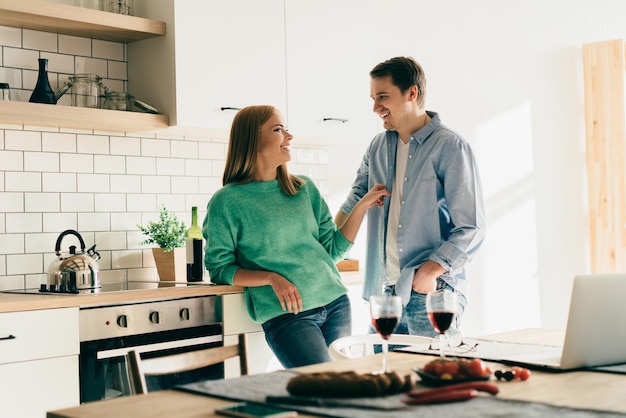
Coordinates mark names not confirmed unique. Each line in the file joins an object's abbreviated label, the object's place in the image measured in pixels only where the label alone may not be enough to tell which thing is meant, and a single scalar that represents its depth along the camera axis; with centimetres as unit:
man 295
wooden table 147
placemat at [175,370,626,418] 139
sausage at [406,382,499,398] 152
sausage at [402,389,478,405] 148
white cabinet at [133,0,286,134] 355
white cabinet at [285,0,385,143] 396
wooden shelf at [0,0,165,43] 324
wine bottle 360
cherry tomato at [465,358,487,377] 165
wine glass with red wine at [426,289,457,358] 180
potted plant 372
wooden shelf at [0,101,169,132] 319
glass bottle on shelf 338
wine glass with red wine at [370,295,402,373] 172
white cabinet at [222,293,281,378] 331
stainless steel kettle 317
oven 291
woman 306
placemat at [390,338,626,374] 200
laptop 177
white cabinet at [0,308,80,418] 268
